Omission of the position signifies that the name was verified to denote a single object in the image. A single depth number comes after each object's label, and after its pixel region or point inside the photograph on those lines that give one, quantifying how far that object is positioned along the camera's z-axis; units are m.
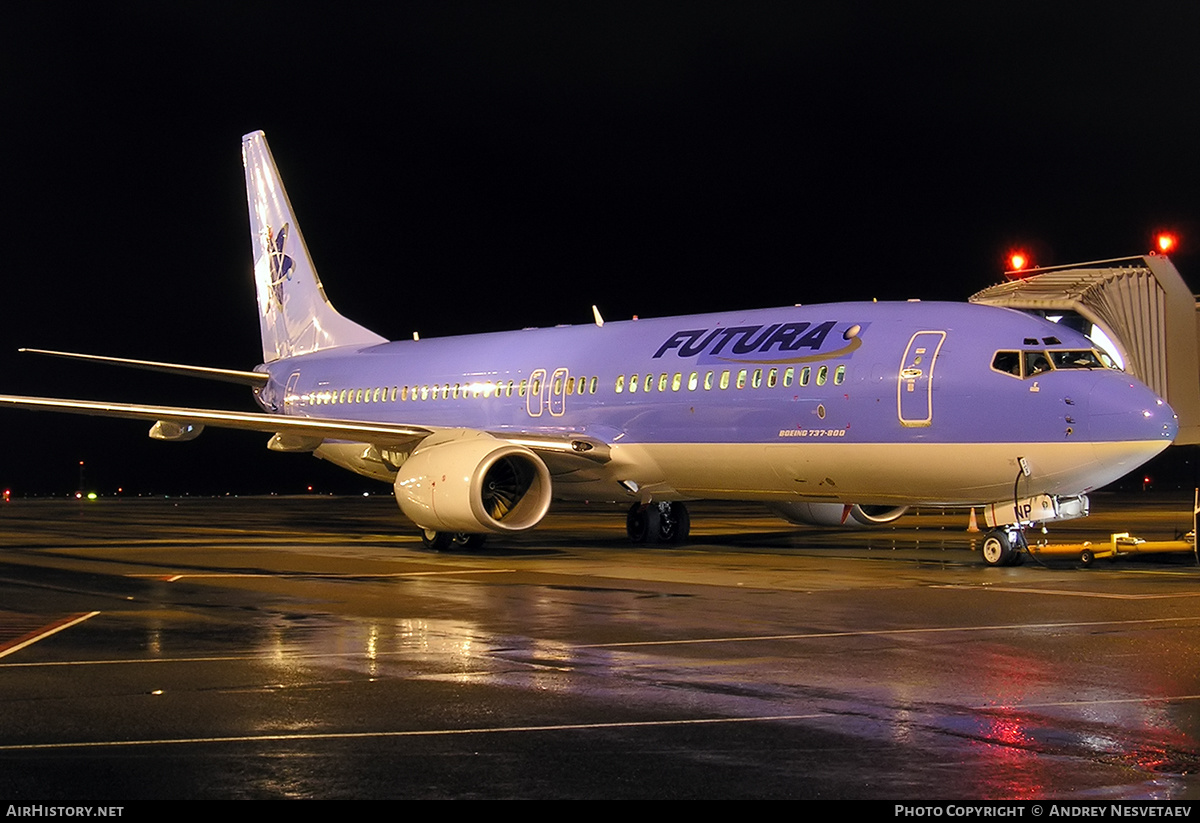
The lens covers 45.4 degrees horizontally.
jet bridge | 22.53
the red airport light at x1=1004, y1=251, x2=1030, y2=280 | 24.16
